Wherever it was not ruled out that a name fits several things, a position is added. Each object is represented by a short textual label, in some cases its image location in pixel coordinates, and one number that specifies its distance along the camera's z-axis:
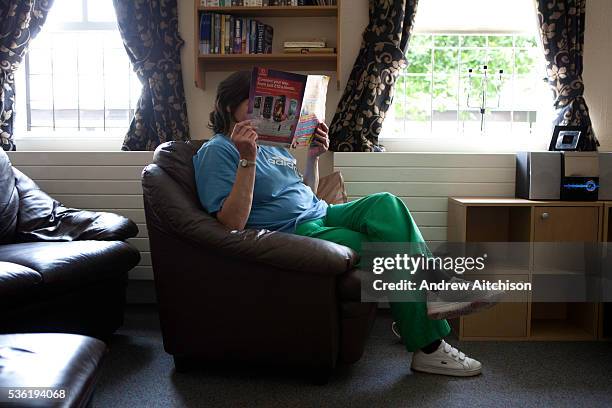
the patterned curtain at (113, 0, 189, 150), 3.24
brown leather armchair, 1.91
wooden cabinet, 2.66
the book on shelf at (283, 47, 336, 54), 3.14
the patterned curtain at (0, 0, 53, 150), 3.17
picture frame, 3.01
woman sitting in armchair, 1.98
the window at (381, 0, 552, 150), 3.37
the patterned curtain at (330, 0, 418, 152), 3.18
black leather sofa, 2.03
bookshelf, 3.09
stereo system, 2.78
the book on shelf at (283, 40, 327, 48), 3.15
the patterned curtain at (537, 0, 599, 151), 3.14
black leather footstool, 0.96
